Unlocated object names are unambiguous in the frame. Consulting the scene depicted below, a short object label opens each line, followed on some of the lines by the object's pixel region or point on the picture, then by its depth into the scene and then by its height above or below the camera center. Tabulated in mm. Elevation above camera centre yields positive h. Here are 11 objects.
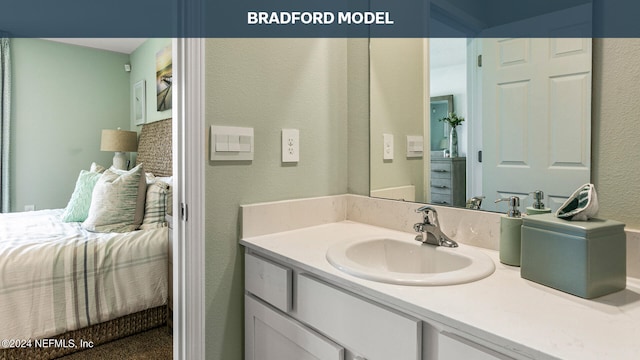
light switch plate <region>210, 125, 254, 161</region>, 1163 +86
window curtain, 3717 +647
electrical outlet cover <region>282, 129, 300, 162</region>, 1340 +91
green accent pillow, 2727 -244
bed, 1812 -646
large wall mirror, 939 +164
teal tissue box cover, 698 -173
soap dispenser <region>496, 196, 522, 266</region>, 902 -165
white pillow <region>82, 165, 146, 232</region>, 2361 -243
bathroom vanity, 576 -262
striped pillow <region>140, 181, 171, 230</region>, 2416 -262
